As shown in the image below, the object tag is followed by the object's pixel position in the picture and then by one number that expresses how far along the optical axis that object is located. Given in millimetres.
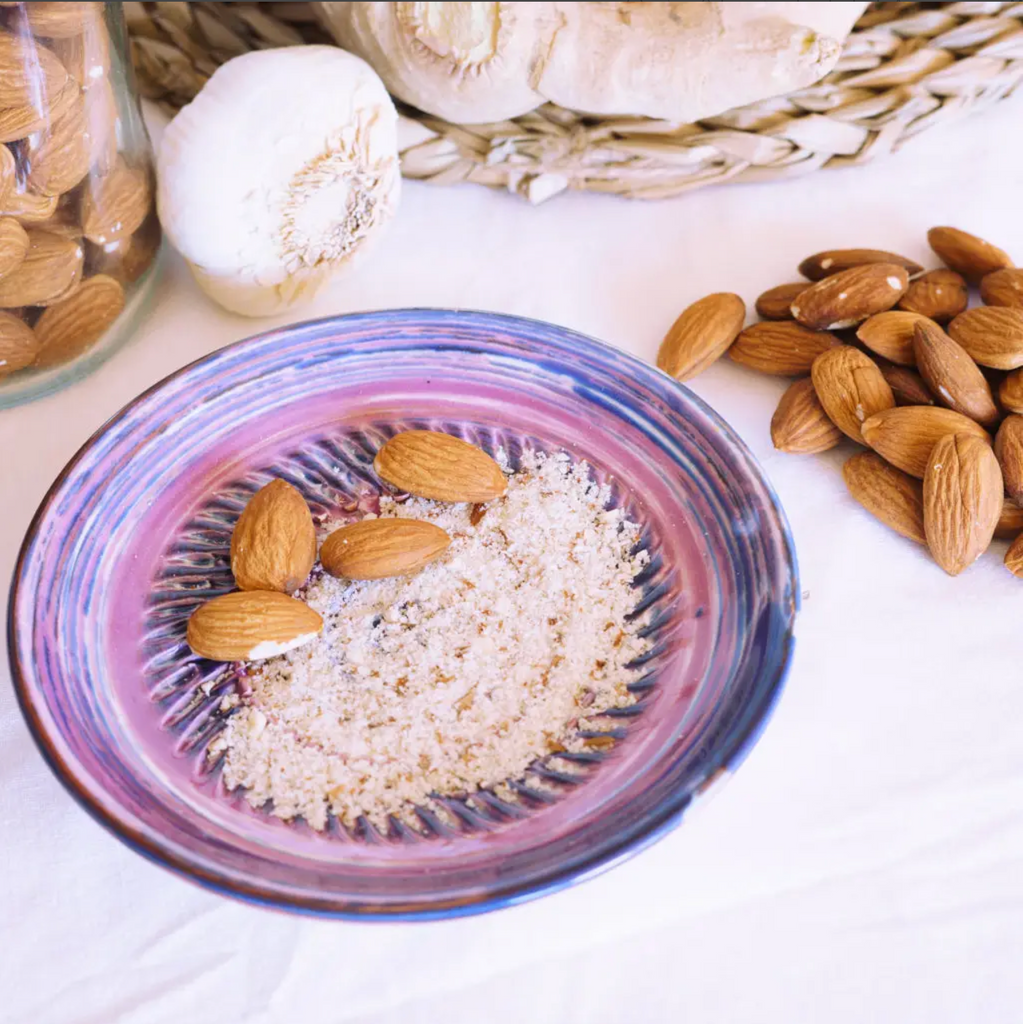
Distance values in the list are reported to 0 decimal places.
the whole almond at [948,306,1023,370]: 442
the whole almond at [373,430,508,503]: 412
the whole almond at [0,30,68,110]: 375
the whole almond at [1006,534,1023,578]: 416
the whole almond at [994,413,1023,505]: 420
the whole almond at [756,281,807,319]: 500
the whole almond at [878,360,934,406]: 458
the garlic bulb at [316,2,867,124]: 487
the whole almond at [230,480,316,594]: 384
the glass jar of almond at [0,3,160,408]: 388
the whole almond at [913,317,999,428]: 440
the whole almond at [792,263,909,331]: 476
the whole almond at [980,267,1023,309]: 477
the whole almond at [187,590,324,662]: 360
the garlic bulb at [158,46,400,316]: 440
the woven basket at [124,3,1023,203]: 542
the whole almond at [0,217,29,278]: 400
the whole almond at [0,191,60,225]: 399
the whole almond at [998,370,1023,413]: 438
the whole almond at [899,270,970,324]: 489
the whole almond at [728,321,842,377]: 483
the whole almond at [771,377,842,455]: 456
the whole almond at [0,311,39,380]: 432
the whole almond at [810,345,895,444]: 448
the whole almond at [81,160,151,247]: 437
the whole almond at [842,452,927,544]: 431
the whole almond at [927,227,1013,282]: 507
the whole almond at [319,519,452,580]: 390
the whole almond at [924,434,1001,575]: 409
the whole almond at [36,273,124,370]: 451
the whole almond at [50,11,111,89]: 401
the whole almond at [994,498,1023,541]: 426
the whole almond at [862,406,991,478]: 430
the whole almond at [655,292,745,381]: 487
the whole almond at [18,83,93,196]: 398
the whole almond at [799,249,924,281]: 508
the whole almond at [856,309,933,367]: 464
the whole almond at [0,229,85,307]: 417
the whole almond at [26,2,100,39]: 381
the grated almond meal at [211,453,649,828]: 345
